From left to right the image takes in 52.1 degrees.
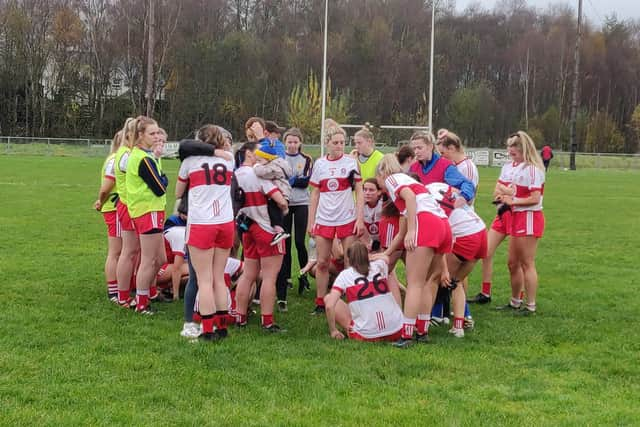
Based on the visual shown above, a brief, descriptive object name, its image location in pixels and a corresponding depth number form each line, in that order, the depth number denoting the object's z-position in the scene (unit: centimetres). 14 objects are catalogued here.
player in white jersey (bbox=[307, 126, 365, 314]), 658
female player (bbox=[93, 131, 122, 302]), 683
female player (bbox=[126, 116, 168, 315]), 605
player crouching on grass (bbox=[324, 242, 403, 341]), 563
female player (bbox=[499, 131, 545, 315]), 682
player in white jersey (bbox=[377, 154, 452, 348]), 536
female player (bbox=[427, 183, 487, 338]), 590
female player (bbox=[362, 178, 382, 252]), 685
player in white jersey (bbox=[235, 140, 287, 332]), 591
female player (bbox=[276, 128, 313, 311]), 733
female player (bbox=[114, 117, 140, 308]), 640
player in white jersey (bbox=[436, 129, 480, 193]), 642
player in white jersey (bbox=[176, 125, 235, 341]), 536
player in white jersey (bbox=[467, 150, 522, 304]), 703
